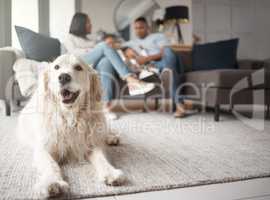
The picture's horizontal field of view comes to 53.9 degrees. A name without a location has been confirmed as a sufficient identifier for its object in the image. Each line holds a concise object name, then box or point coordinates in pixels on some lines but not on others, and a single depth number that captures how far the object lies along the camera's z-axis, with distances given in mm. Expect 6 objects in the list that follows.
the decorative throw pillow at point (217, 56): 3033
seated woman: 2526
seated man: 2756
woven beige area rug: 909
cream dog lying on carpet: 1136
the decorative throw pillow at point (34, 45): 2518
